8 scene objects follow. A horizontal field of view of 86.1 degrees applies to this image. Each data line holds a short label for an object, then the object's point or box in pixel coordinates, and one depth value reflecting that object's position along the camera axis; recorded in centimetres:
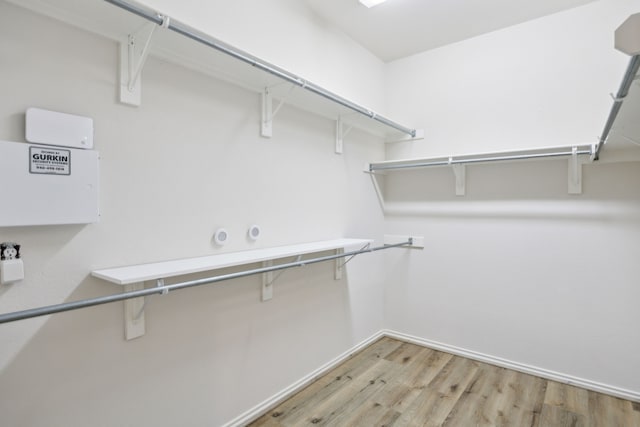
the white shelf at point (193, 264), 125
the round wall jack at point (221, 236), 175
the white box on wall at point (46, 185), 112
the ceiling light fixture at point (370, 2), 224
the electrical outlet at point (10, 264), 113
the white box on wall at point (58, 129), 117
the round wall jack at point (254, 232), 193
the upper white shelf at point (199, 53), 123
